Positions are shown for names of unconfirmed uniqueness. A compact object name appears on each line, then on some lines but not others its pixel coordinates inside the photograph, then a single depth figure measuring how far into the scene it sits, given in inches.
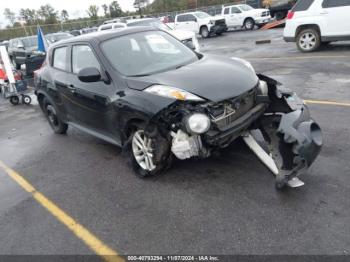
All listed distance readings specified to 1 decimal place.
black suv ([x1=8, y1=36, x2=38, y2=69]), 679.1
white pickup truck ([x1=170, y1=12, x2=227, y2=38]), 945.5
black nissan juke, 146.2
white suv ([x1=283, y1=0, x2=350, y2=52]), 412.5
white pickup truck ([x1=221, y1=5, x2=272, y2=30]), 932.6
